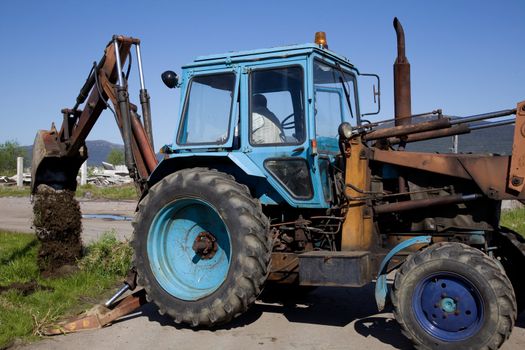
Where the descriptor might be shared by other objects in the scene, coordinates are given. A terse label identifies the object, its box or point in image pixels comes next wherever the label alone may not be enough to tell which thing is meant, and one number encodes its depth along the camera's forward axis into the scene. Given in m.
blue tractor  4.98
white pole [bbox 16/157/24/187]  29.78
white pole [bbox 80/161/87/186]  28.23
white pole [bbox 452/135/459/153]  8.39
